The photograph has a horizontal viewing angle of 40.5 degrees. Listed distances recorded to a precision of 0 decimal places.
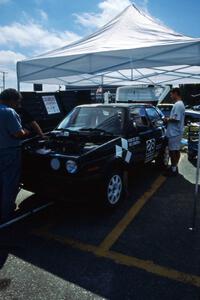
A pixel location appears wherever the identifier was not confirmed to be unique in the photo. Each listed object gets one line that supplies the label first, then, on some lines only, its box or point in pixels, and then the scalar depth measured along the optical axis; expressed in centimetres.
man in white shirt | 571
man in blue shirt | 351
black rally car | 360
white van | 1315
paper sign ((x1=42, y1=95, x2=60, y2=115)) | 752
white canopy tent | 520
